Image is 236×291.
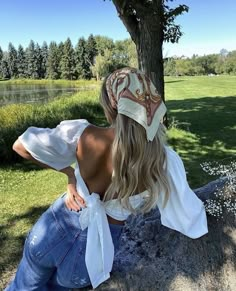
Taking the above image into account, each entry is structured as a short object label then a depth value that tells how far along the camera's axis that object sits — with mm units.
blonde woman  1163
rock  1607
